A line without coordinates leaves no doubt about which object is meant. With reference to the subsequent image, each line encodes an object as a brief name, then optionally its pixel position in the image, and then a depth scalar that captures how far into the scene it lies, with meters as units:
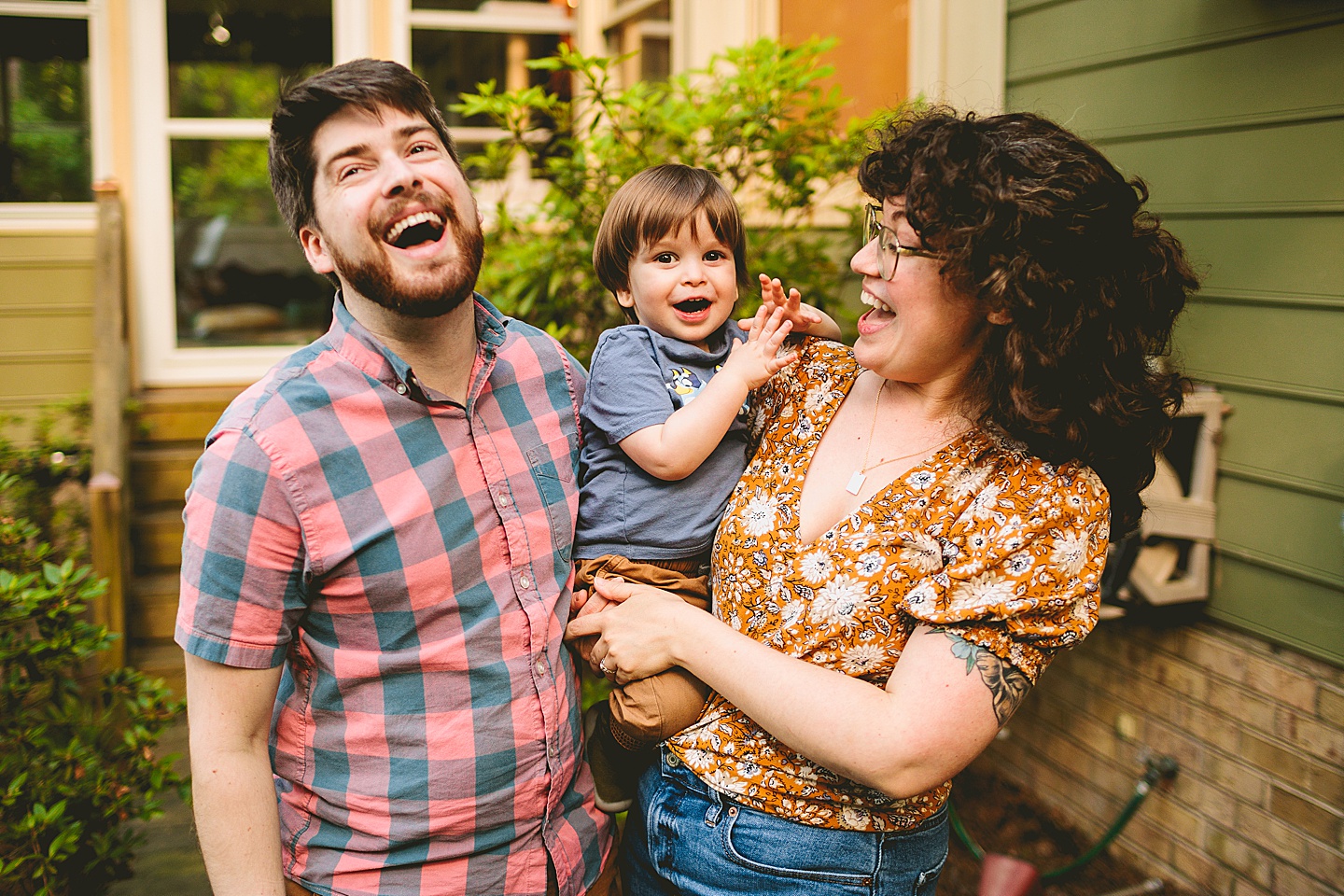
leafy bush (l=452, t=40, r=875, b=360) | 3.35
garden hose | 3.26
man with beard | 1.49
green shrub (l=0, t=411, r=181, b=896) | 2.22
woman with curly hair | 1.46
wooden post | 4.30
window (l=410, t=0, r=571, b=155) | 5.67
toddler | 1.82
